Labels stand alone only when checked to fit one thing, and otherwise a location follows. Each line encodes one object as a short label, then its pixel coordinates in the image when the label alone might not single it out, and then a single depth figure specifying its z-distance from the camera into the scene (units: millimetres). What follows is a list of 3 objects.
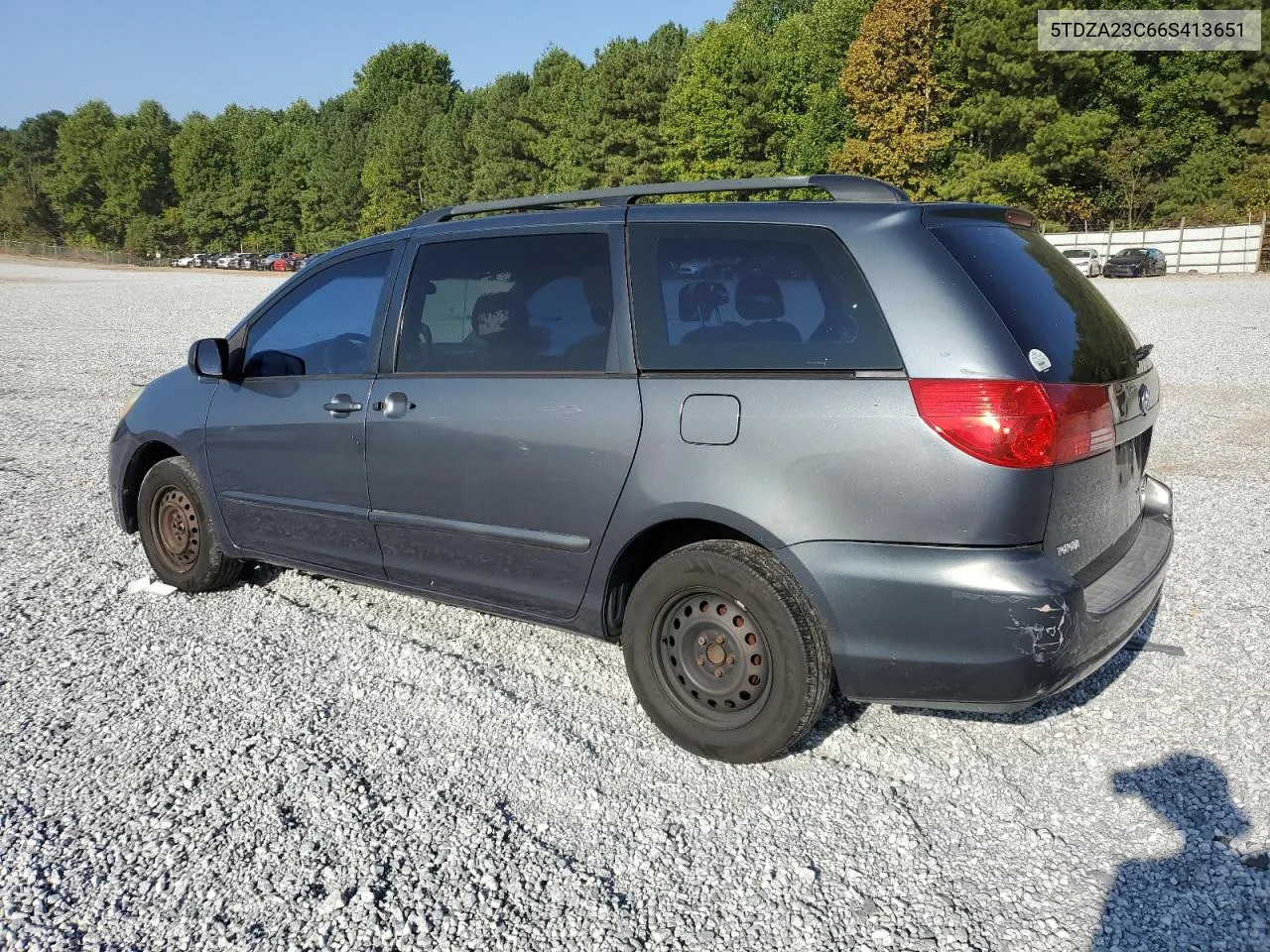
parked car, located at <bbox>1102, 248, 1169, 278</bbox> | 37281
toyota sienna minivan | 2734
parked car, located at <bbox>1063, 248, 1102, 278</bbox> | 37688
